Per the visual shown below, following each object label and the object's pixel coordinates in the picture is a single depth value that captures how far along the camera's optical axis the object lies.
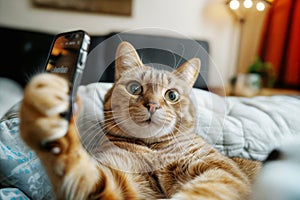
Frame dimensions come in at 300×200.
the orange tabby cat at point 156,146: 0.43
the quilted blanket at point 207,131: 0.47
